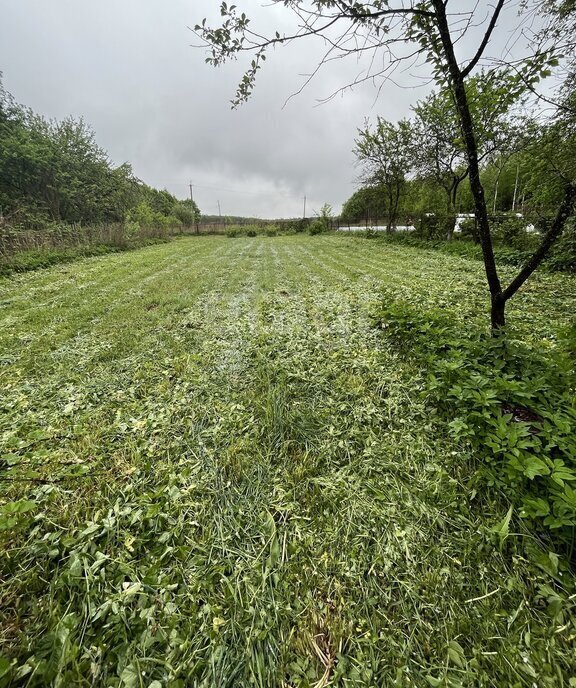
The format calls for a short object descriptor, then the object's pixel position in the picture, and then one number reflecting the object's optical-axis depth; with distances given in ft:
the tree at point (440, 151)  38.09
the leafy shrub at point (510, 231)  25.12
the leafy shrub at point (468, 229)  34.30
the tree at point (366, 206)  59.94
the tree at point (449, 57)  6.00
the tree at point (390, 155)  46.16
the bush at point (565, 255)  19.85
